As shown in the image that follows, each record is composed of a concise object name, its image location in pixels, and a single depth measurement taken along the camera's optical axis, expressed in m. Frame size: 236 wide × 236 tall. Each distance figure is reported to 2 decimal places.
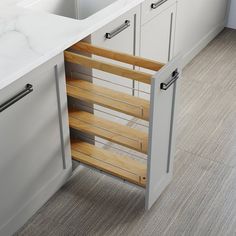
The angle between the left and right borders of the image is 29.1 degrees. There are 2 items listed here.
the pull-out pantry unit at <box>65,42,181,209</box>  1.88
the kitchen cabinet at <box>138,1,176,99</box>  2.54
